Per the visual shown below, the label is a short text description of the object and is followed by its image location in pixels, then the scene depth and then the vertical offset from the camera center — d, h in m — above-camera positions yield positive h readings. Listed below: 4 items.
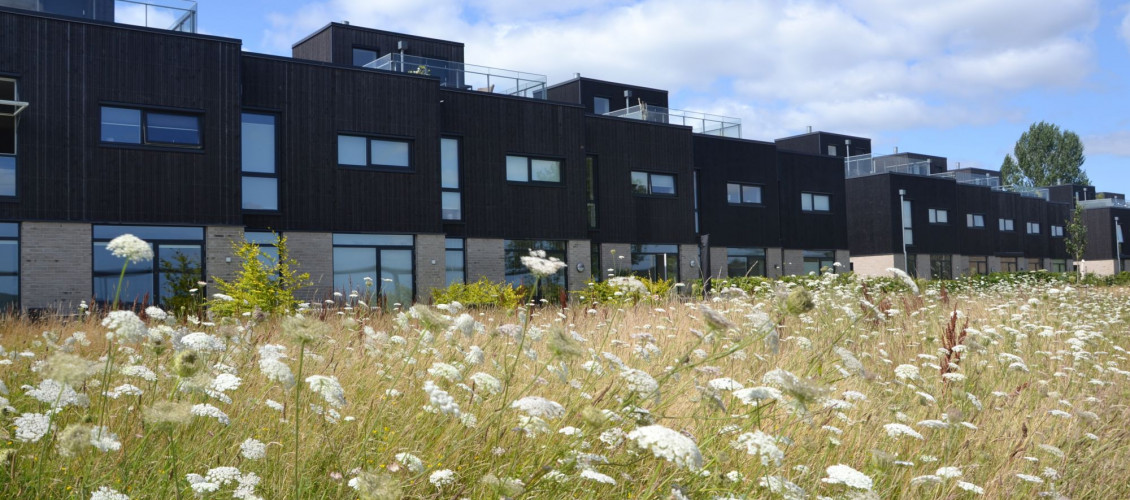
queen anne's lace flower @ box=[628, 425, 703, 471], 2.47 -0.50
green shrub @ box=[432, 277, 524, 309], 20.02 -0.55
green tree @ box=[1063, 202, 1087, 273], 42.81 +1.39
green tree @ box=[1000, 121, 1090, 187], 72.06 +8.30
